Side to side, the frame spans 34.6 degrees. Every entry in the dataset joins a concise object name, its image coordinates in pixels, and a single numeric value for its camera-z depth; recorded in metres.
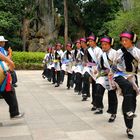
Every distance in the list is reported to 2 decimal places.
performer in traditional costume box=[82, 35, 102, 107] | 5.17
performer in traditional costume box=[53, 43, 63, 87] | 8.50
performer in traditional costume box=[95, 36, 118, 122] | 4.39
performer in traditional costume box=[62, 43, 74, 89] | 7.68
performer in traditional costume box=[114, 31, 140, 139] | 3.73
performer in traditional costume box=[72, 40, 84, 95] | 6.60
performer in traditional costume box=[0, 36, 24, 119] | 4.18
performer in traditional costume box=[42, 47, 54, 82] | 9.12
